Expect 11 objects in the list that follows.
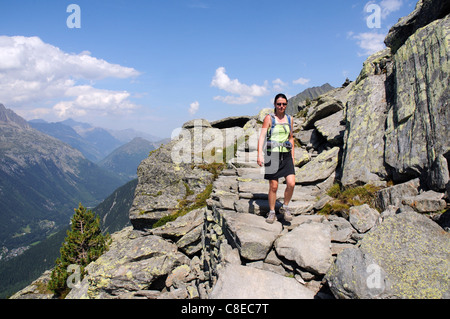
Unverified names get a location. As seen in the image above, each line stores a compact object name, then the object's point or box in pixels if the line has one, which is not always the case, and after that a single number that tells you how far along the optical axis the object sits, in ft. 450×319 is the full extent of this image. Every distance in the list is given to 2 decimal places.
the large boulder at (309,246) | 24.13
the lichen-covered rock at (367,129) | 37.99
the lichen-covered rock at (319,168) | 45.65
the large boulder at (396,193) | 29.94
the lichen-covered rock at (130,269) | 46.65
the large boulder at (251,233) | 27.20
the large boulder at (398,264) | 18.42
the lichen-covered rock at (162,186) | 68.39
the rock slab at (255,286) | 22.29
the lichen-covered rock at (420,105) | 29.32
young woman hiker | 29.68
